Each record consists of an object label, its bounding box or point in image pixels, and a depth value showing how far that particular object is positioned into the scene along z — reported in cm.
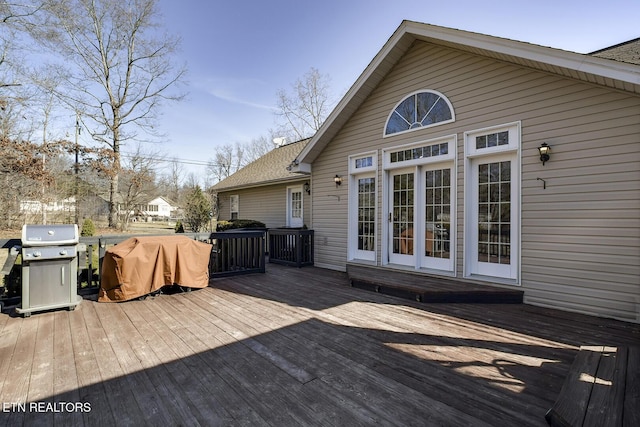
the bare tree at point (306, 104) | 1895
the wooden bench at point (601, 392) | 165
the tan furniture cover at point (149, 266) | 422
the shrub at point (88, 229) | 1123
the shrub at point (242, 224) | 1005
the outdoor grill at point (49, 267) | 356
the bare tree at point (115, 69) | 1510
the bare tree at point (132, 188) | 1633
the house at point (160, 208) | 4724
